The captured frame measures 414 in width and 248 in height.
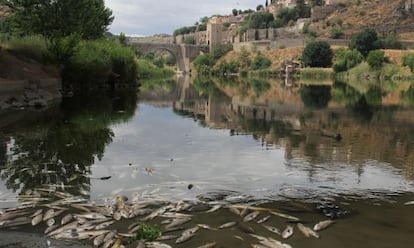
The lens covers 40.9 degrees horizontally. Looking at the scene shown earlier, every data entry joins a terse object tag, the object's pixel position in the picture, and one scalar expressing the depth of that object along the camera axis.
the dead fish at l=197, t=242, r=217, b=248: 9.27
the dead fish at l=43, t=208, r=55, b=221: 10.56
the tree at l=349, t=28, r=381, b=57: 134.62
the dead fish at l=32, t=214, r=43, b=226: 10.28
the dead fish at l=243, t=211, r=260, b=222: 10.80
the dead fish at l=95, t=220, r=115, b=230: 9.93
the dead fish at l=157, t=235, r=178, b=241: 9.48
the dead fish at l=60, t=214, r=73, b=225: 10.27
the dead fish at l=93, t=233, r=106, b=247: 9.13
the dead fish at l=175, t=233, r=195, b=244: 9.48
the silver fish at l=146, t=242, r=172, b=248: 9.06
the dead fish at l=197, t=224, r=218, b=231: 10.20
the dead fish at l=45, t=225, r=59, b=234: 9.78
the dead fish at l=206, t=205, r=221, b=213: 11.31
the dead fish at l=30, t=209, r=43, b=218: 10.75
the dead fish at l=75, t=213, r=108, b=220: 10.48
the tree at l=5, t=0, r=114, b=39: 55.41
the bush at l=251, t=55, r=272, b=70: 160.50
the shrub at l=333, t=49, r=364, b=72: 125.81
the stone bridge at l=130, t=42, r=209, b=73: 193.62
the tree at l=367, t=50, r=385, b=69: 117.69
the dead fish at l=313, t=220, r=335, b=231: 10.27
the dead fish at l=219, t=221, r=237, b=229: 10.35
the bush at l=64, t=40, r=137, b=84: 49.50
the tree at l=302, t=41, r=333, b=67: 137.75
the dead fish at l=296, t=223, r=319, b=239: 9.92
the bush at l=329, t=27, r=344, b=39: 164.12
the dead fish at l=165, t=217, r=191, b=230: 10.22
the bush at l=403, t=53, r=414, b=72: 111.31
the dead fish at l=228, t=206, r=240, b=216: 11.23
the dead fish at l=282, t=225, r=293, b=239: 9.82
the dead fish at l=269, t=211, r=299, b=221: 10.88
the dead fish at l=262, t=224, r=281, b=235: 10.06
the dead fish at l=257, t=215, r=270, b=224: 10.67
